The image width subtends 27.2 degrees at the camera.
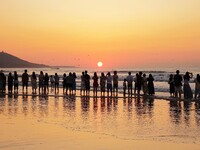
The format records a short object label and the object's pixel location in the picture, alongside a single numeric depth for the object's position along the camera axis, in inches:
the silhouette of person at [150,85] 1236.2
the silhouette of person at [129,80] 1265.0
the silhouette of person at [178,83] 1136.8
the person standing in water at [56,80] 1438.2
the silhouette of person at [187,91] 1110.4
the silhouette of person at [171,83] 1173.2
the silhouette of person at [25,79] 1390.3
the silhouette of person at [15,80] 1383.2
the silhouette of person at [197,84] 1101.9
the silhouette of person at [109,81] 1259.8
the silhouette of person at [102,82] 1285.7
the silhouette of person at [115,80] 1267.2
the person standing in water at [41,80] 1407.1
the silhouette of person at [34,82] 1384.8
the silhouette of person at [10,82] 1374.3
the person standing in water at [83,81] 1309.9
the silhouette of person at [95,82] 1305.1
